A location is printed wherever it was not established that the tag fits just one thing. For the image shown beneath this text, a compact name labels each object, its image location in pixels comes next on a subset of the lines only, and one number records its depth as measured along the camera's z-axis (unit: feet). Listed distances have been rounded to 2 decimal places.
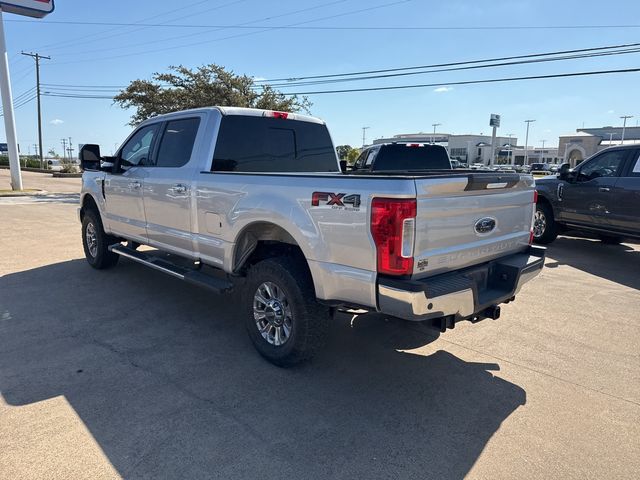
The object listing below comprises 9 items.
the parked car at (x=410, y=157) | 31.50
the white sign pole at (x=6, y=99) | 62.42
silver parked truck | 9.42
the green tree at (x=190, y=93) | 74.18
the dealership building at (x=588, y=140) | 211.61
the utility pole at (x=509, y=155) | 310.74
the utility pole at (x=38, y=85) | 135.64
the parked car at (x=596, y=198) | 24.06
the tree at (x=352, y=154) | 142.55
